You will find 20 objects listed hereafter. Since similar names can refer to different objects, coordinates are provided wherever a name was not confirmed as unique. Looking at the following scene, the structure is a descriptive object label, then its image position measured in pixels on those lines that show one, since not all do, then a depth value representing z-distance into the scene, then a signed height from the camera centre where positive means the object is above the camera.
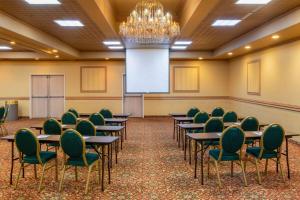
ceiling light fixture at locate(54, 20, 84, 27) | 5.51 +1.72
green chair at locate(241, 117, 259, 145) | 4.81 -0.60
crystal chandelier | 5.09 +1.56
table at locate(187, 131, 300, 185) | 3.79 -0.70
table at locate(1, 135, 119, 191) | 3.60 -0.74
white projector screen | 8.34 +0.90
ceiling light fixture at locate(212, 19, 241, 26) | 5.45 +1.76
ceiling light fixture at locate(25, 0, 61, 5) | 4.24 +1.68
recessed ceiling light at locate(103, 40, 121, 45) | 8.15 +1.82
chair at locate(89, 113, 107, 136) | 5.57 -0.61
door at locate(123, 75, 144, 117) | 11.46 -0.49
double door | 11.35 -0.12
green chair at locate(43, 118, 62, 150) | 4.71 -0.68
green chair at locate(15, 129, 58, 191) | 3.51 -0.83
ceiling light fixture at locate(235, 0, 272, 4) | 4.25 +1.71
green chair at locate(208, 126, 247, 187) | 3.61 -0.80
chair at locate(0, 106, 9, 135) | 7.49 -0.67
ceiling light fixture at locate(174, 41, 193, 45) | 8.16 +1.84
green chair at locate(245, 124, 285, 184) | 3.73 -0.80
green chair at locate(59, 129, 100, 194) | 3.39 -0.82
